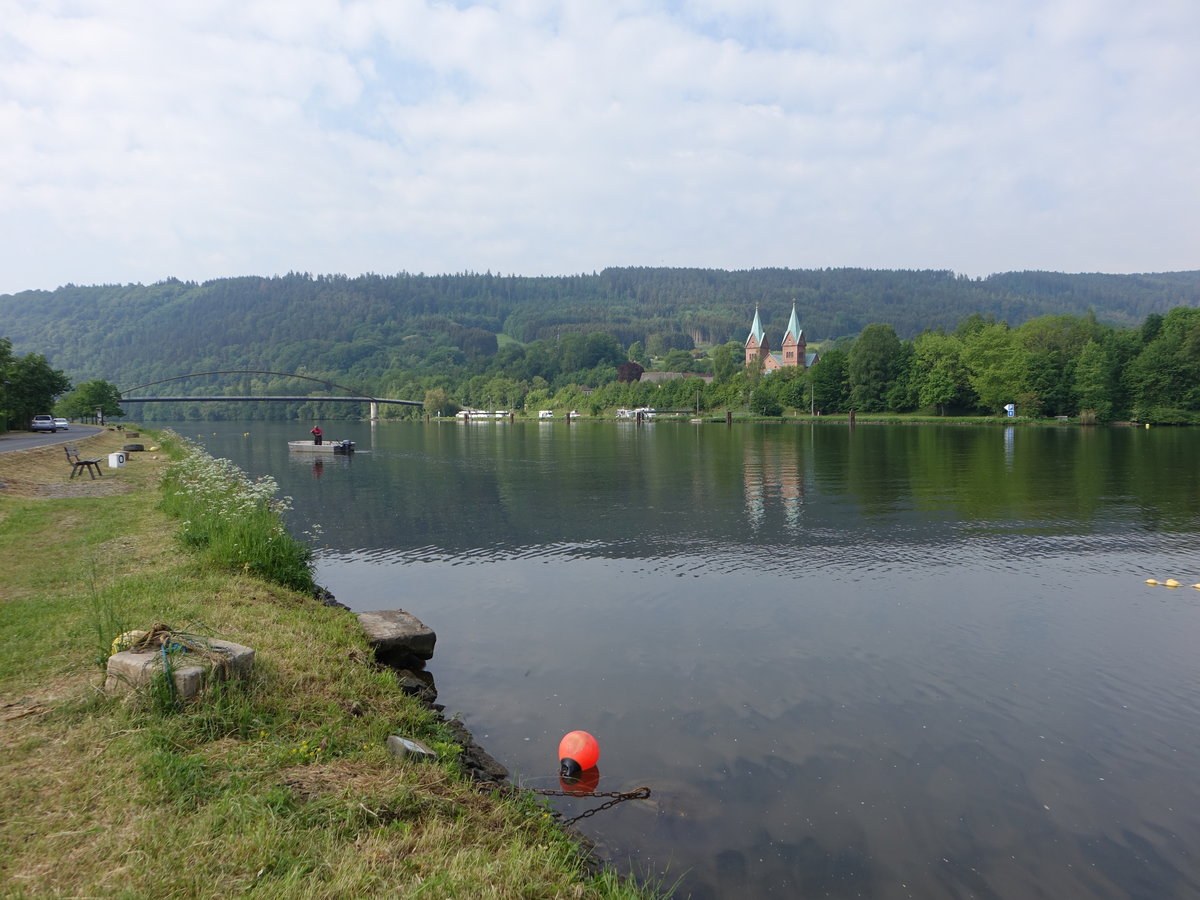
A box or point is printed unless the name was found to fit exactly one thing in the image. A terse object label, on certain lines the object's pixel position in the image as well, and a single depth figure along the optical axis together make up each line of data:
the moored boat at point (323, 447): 69.56
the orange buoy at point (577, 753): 9.68
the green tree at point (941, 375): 123.62
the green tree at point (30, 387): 62.91
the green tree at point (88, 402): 104.44
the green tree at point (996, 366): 116.75
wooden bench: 33.03
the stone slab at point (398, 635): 12.72
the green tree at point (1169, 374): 98.50
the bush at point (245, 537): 15.37
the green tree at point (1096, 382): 104.25
